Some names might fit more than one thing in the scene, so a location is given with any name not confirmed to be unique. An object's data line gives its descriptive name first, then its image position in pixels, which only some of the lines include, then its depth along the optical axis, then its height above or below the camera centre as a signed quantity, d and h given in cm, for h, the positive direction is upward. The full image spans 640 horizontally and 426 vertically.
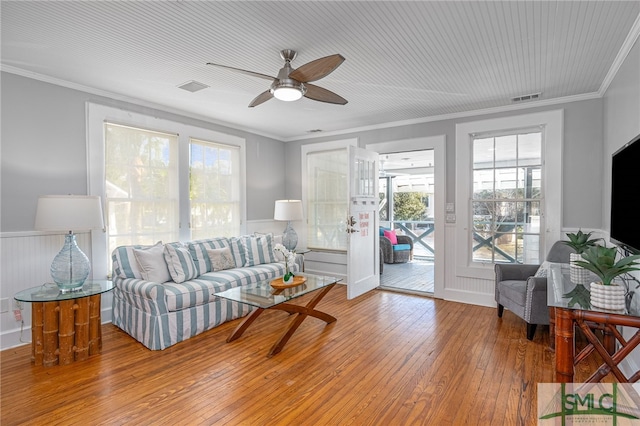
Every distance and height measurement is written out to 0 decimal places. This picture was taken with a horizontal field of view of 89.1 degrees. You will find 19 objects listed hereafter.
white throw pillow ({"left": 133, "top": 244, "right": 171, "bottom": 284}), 322 -57
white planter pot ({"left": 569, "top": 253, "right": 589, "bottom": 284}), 230 -49
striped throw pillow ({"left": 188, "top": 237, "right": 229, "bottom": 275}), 371 -51
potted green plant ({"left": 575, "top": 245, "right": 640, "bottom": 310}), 171 -37
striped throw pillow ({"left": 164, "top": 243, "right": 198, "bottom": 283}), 334 -58
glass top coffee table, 279 -79
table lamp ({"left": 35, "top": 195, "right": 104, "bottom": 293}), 259 -12
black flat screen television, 195 +7
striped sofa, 289 -77
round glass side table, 257 -94
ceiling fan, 208 +92
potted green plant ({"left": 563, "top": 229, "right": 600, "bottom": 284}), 234 -37
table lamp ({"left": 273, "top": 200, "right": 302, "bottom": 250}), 493 -8
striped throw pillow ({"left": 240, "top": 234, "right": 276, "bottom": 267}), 424 -55
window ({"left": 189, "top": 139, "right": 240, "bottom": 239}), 437 +27
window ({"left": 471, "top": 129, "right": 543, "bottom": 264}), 388 +14
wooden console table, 163 -64
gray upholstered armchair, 293 -79
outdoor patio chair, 688 -87
